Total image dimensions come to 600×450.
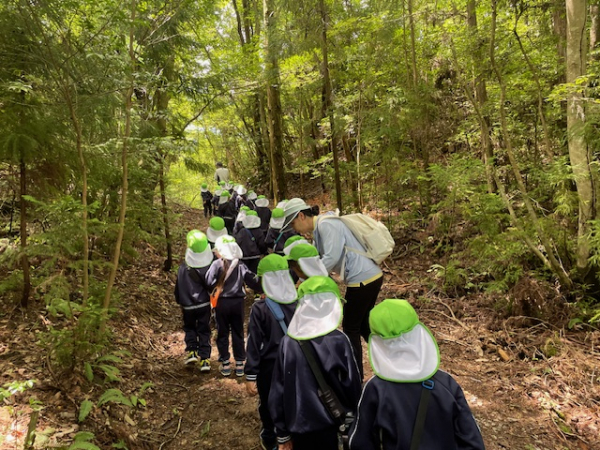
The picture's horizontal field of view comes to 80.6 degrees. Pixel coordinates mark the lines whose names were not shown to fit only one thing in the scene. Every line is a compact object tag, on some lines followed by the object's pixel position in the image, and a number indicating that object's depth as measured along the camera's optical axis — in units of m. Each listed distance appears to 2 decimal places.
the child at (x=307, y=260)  3.61
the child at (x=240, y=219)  8.57
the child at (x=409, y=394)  1.88
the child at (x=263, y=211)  10.88
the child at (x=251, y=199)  13.01
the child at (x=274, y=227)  8.38
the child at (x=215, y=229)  6.82
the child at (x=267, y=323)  3.17
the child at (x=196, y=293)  5.08
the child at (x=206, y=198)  18.78
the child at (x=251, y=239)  8.17
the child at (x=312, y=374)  2.41
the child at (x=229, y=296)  4.93
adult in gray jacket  3.89
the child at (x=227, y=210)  13.66
